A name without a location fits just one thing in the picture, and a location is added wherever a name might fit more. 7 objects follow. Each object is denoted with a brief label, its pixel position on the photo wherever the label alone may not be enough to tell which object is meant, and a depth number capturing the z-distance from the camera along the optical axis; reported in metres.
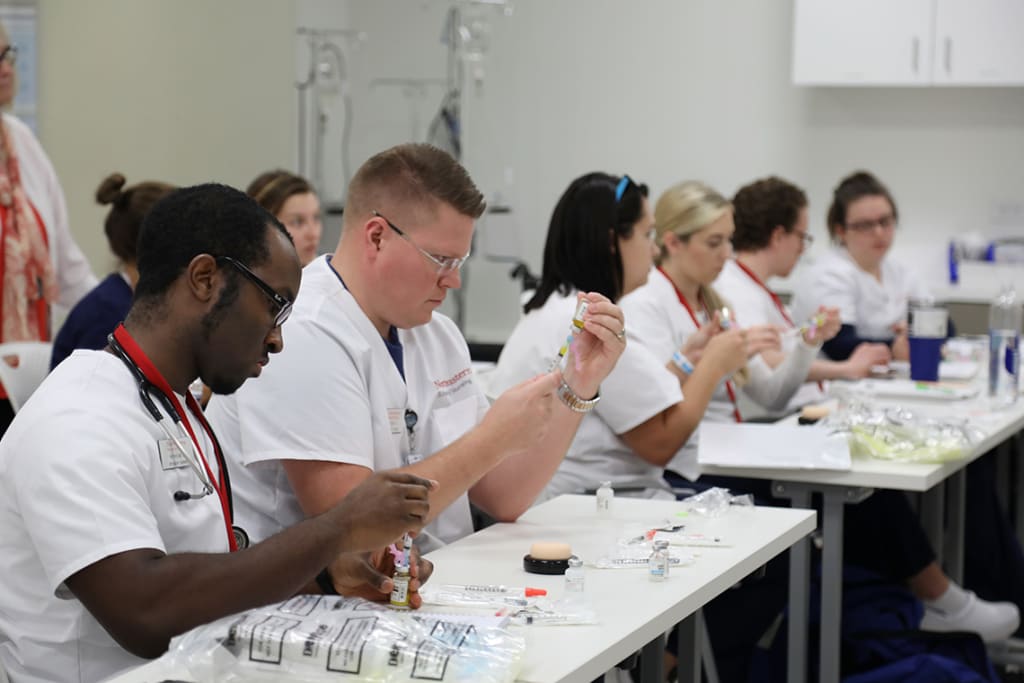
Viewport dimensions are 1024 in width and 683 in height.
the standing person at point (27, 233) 3.96
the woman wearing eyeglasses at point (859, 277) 5.11
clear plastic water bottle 3.94
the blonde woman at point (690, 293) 3.47
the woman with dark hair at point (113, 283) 3.28
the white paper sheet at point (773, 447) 2.83
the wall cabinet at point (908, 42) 6.22
